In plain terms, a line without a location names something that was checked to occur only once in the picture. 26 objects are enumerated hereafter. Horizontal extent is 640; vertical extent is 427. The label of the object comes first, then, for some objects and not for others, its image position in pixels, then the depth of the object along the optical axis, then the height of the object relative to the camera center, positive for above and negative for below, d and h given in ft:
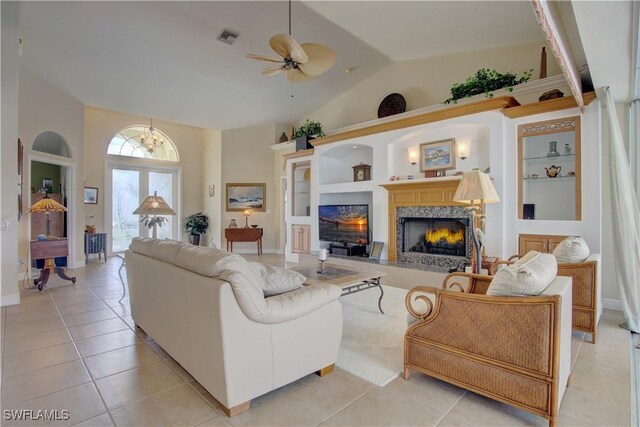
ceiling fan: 10.50 +5.80
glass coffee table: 10.48 -2.21
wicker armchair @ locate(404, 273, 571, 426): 5.41 -2.55
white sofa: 5.68 -2.25
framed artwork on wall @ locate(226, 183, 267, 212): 29.37 +1.41
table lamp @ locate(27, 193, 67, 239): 15.28 +0.47
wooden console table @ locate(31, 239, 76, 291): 15.52 -1.86
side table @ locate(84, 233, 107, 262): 24.45 -2.20
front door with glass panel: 27.76 +1.83
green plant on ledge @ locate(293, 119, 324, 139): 23.95 +6.69
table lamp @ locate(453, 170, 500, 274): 10.19 +0.76
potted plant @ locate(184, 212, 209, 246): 30.60 -1.04
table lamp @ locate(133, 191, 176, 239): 13.48 +0.35
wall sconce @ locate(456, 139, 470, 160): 15.88 +3.32
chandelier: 28.18 +6.98
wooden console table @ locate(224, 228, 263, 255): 27.32 -1.69
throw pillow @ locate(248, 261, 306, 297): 6.70 -1.41
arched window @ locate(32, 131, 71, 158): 19.97 +4.80
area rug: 7.64 -3.77
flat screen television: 20.17 -0.59
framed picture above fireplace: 16.40 +3.19
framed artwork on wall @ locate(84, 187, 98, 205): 25.51 +1.71
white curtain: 10.25 -0.41
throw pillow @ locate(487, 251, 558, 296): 5.75 -1.24
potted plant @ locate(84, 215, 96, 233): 24.94 -0.87
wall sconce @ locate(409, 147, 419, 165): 17.78 +3.35
